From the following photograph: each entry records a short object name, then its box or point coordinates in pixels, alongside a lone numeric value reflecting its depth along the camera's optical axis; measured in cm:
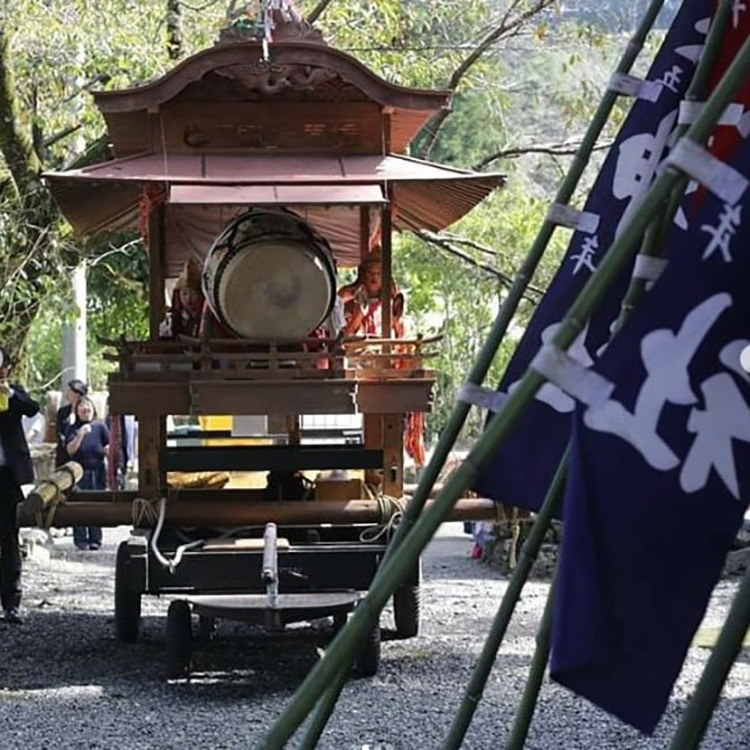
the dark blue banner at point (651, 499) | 510
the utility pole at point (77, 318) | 2281
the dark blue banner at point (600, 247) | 662
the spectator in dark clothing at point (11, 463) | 1636
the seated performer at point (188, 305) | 1473
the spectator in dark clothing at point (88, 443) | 2460
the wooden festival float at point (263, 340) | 1384
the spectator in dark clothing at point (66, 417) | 2454
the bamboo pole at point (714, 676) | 511
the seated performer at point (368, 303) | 1513
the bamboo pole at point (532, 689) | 692
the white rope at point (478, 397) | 665
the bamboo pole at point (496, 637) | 688
